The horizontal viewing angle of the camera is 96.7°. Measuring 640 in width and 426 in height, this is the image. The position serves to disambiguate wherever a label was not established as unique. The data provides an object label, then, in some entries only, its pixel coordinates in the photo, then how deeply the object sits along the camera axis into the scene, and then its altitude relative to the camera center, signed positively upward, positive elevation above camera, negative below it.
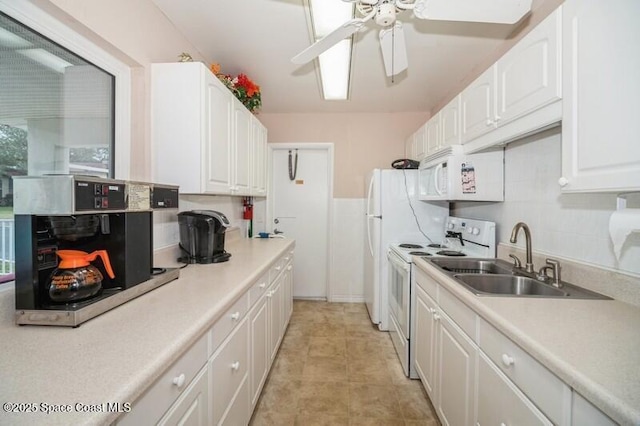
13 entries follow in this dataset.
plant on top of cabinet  2.20 +1.00
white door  3.79 -0.01
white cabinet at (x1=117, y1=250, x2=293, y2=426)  0.80 -0.62
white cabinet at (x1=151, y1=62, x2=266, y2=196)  1.69 +0.52
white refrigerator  2.84 -0.04
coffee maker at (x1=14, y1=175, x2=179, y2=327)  0.87 -0.14
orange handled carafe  0.94 -0.24
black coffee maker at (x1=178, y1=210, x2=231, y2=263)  1.83 -0.15
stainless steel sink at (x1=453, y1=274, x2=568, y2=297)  1.53 -0.40
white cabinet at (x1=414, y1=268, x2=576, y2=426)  0.84 -0.62
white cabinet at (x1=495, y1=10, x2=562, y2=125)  1.15 +0.64
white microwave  2.04 +0.27
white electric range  2.12 -0.36
